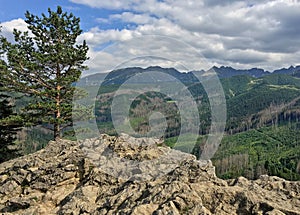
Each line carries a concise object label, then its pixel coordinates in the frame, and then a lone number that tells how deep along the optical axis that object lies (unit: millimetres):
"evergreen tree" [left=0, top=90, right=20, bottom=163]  30772
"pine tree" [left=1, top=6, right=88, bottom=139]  29328
